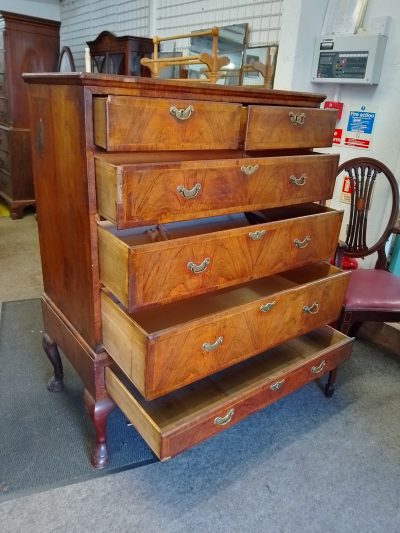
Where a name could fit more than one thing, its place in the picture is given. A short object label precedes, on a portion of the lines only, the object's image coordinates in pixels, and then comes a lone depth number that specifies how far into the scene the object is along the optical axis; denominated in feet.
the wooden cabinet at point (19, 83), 11.81
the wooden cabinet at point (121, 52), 9.43
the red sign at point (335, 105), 7.02
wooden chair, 5.65
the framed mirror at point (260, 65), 7.17
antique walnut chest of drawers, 3.31
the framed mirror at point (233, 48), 7.88
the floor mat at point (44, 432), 4.45
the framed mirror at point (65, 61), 12.05
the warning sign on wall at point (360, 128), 6.76
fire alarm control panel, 6.25
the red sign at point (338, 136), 7.15
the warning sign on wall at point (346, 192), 7.27
